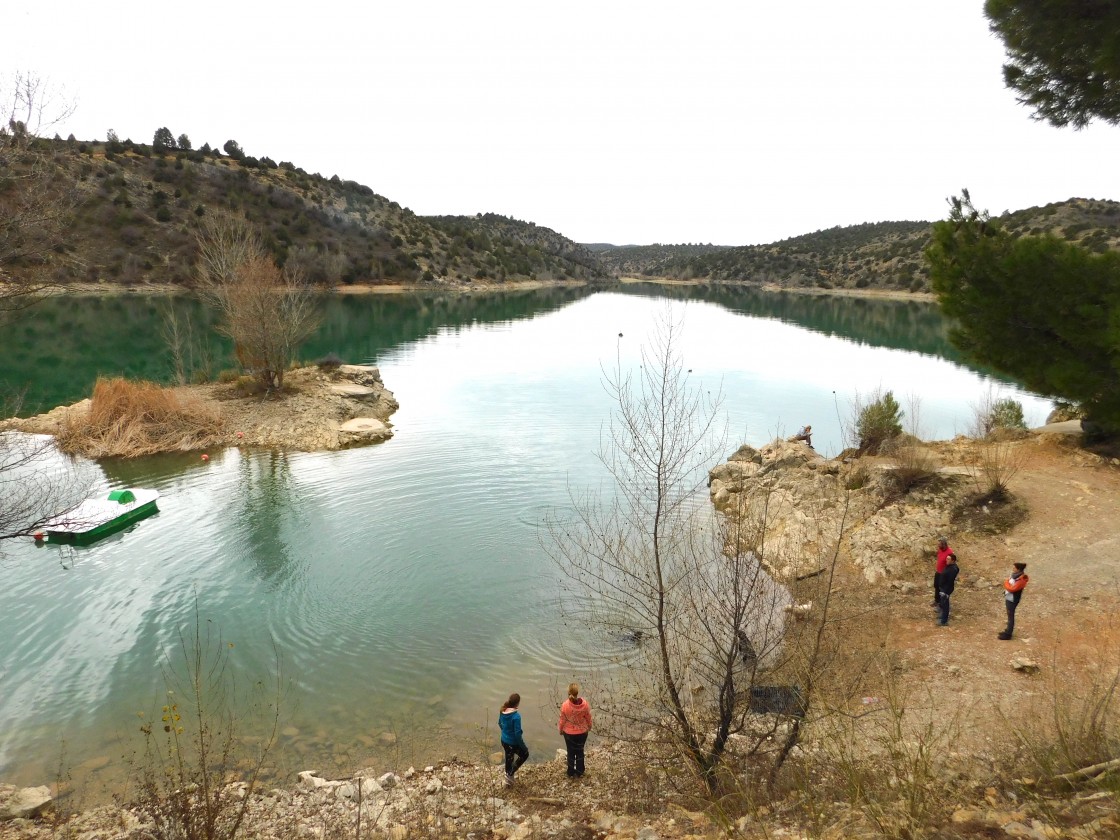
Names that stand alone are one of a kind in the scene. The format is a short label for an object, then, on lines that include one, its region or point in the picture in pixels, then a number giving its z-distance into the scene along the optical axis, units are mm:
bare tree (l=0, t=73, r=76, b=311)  7082
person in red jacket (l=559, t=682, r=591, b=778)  7906
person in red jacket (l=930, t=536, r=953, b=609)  11344
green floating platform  14719
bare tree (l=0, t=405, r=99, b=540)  8531
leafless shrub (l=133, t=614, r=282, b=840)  6492
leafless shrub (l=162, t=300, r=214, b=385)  28498
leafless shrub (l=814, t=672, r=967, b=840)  4629
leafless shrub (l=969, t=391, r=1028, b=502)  14969
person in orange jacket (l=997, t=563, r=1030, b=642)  10125
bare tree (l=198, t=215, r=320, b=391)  27094
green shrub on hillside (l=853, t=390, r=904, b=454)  20750
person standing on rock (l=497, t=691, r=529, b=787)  7852
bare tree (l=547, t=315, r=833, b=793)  6832
